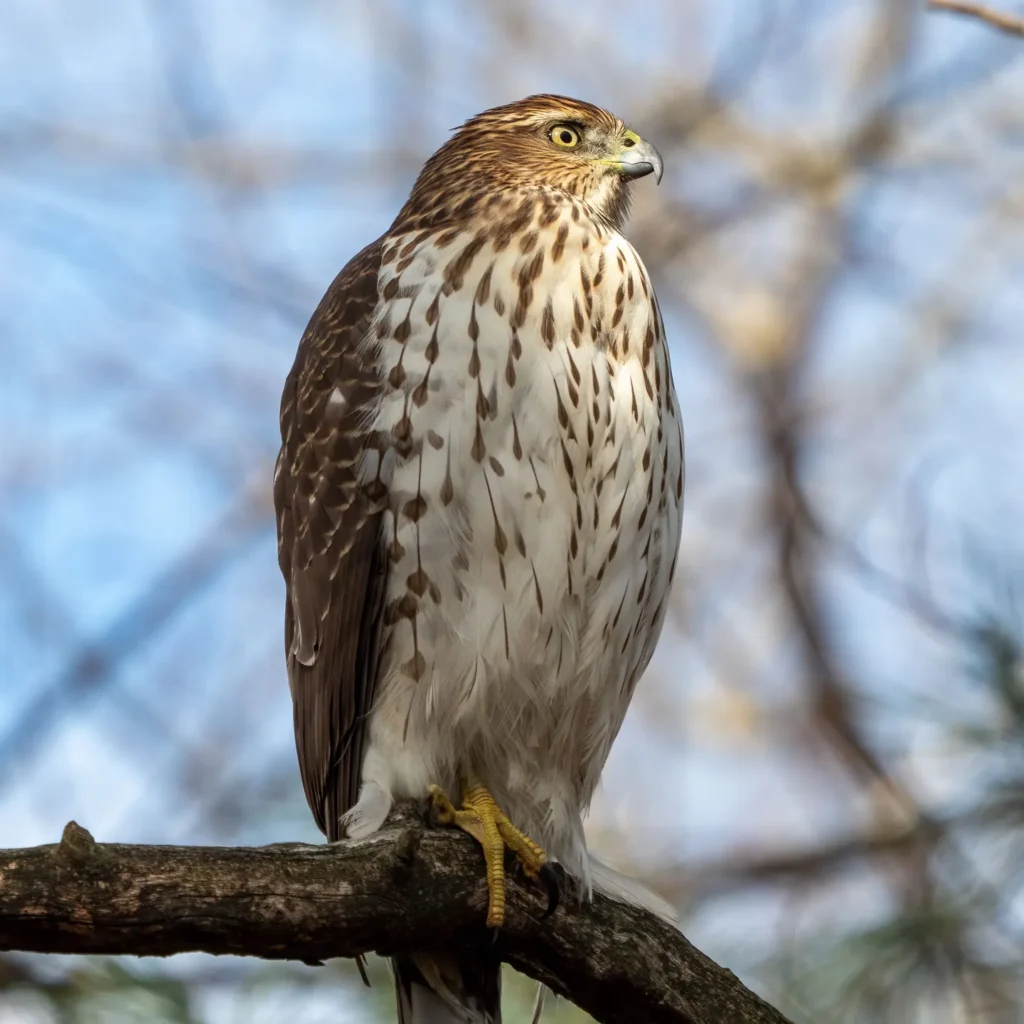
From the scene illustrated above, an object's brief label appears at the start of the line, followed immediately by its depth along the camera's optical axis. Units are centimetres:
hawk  731
